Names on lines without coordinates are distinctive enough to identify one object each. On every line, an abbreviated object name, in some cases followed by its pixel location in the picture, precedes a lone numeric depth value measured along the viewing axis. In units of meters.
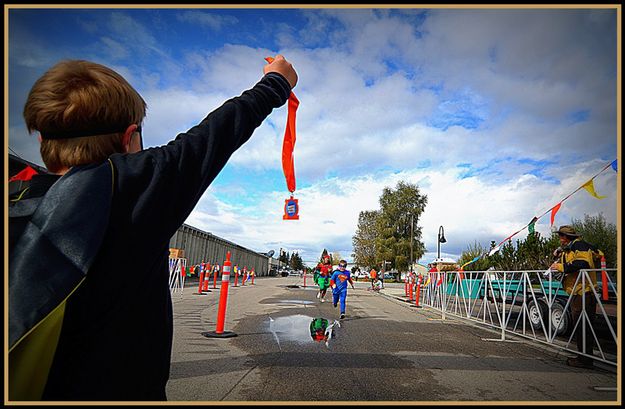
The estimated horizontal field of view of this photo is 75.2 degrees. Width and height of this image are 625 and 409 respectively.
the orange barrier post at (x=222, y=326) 6.80
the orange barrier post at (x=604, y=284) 5.48
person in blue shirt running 11.07
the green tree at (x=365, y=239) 61.88
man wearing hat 5.78
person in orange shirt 30.97
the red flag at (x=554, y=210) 7.63
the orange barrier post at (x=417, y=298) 15.93
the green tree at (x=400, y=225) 50.81
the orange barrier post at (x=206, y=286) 17.78
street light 25.07
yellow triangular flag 6.20
